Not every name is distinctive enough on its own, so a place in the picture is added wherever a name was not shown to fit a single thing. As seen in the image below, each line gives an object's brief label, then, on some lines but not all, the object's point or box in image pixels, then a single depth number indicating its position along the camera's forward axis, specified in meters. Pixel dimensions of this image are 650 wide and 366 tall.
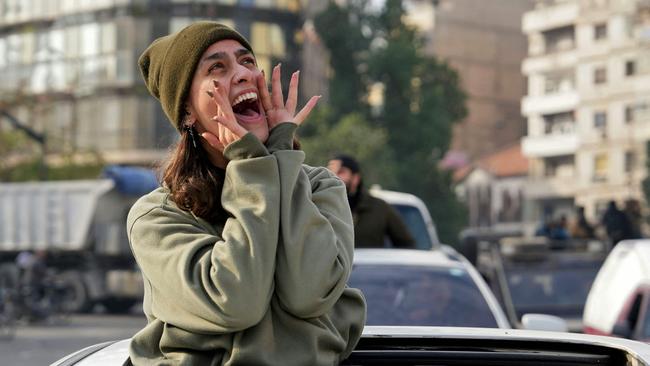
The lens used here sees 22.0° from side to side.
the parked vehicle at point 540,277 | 16.02
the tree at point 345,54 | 70.00
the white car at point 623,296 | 10.30
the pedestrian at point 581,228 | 24.38
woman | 3.42
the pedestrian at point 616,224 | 20.86
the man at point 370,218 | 10.88
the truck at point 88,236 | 37.81
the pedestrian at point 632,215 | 21.09
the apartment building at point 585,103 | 101.00
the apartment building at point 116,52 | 76.12
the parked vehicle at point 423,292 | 8.35
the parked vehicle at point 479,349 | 3.76
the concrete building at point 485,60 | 118.12
